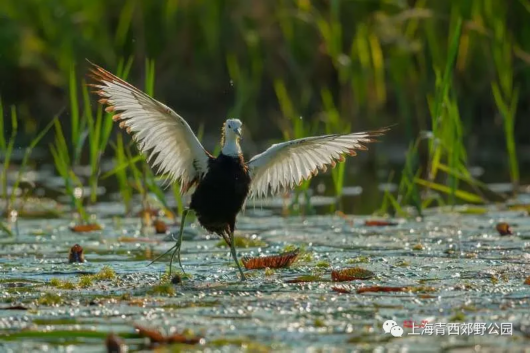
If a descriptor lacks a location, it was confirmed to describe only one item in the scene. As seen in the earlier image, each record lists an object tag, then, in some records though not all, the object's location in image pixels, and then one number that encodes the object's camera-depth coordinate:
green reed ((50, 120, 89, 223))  17.42
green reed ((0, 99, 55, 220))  16.79
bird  13.73
